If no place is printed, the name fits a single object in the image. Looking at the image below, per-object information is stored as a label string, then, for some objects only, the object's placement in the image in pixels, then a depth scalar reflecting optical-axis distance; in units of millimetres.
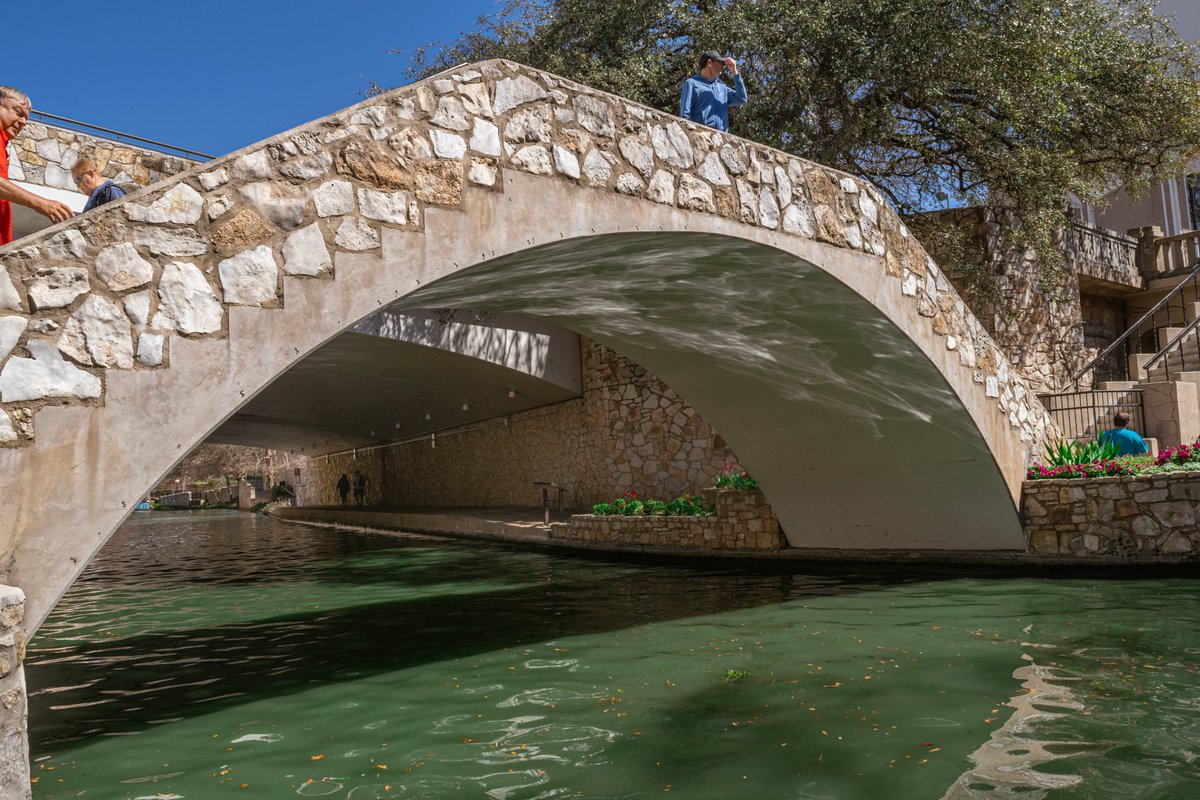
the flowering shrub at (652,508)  13133
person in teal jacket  10828
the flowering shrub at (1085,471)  9773
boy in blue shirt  4660
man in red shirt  4043
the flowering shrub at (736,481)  12555
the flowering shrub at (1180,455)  9688
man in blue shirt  7586
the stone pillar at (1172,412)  12523
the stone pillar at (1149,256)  20344
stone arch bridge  3658
